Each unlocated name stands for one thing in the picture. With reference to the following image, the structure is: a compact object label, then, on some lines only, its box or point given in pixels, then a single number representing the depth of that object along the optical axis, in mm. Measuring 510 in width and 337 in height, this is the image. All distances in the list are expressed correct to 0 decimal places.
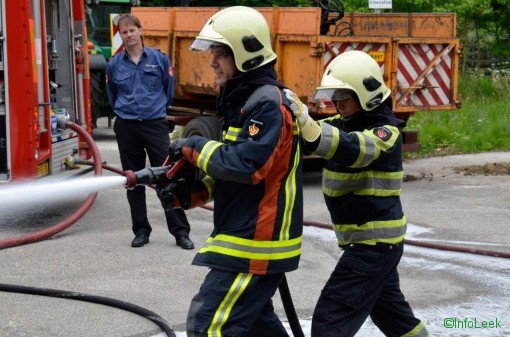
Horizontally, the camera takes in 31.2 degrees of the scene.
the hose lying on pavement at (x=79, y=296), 5450
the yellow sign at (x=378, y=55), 10366
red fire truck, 7609
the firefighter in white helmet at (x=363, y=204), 4082
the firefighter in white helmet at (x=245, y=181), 3574
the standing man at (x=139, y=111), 7340
